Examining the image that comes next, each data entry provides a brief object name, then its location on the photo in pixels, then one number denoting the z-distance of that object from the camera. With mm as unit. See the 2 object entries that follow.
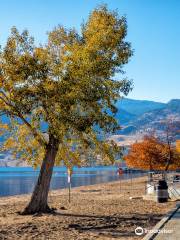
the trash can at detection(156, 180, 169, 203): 33594
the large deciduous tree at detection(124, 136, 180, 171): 84938
